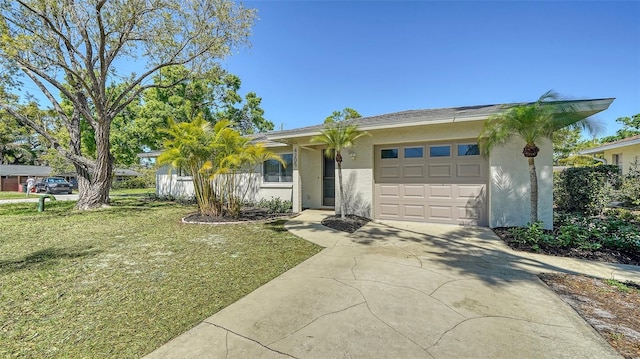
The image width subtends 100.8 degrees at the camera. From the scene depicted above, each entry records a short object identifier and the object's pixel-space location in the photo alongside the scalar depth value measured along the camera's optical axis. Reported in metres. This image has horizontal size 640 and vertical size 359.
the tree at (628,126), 20.25
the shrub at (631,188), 7.98
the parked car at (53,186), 24.25
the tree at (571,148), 16.15
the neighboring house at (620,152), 11.77
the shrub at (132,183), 33.05
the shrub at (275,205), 10.67
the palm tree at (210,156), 8.23
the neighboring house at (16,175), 30.41
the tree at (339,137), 7.89
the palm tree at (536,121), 5.53
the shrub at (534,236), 5.31
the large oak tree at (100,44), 9.34
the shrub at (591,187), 7.91
